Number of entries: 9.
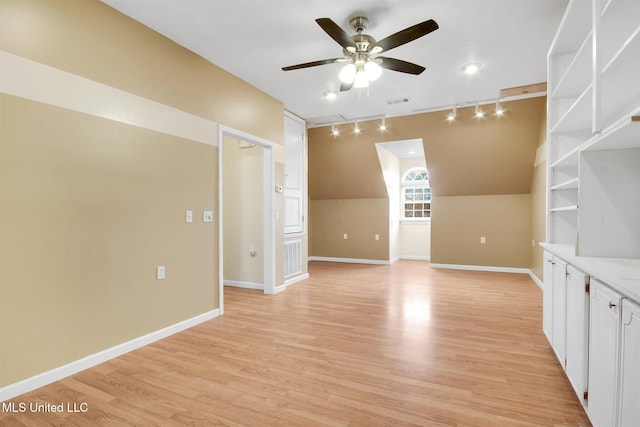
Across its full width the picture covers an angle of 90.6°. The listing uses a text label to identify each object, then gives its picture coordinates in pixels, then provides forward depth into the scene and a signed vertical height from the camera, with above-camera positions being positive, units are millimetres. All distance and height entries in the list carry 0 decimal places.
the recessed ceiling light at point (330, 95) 4258 +1571
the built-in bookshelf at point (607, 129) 1754 +393
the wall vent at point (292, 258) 5203 -823
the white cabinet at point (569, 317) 1726 -701
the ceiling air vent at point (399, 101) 4574 +1587
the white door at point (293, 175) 5184 +585
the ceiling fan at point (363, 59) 2416 +1255
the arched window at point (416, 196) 7965 +337
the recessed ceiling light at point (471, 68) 3539 +1599
